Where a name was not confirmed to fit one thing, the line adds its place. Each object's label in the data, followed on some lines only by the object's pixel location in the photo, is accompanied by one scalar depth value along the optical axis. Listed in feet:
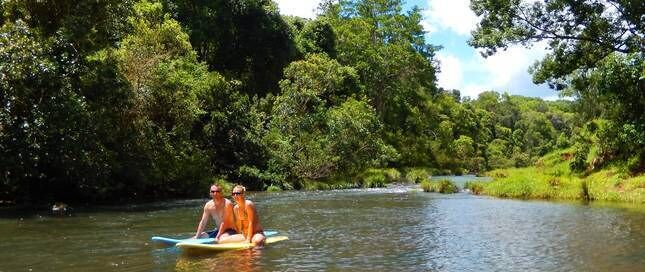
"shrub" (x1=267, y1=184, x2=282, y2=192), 111.55
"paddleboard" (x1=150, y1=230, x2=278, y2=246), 40.09
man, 41.32
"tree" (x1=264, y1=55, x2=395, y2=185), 122.11
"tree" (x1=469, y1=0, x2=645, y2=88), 86.53
